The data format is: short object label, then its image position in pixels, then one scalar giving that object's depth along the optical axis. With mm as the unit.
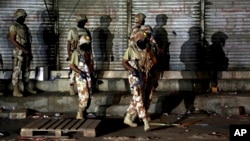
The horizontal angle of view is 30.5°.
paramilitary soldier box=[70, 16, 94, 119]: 9875
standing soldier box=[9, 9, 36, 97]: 11648
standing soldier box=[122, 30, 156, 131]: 9242
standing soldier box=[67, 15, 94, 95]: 11826
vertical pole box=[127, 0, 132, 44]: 14005
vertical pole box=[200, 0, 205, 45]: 13844
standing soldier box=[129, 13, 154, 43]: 10194
